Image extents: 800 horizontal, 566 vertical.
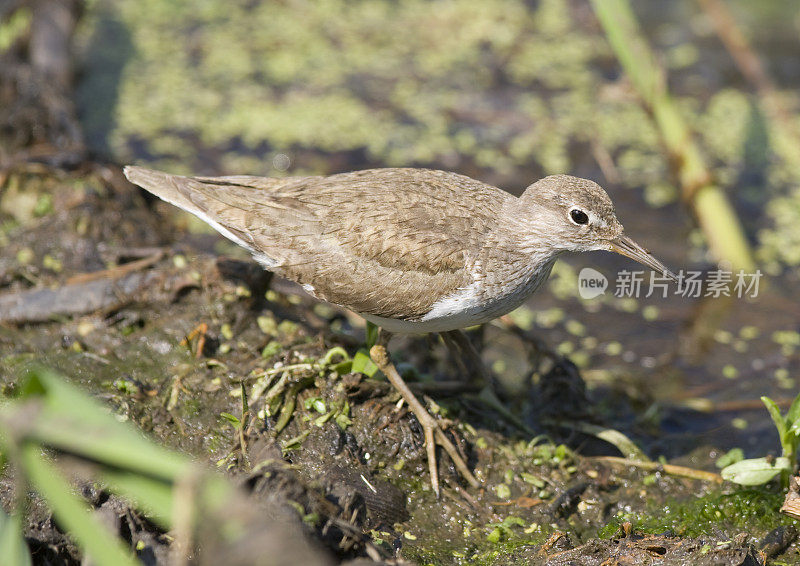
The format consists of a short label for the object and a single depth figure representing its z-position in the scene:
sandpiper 9.26
